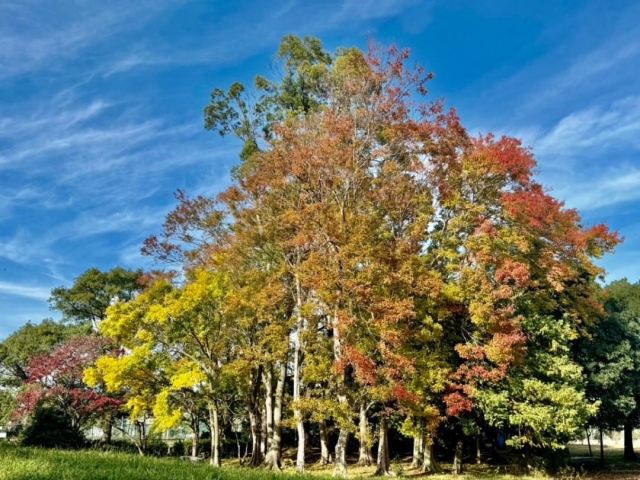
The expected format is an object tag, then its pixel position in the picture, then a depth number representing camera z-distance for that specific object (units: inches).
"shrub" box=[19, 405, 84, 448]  899.4
